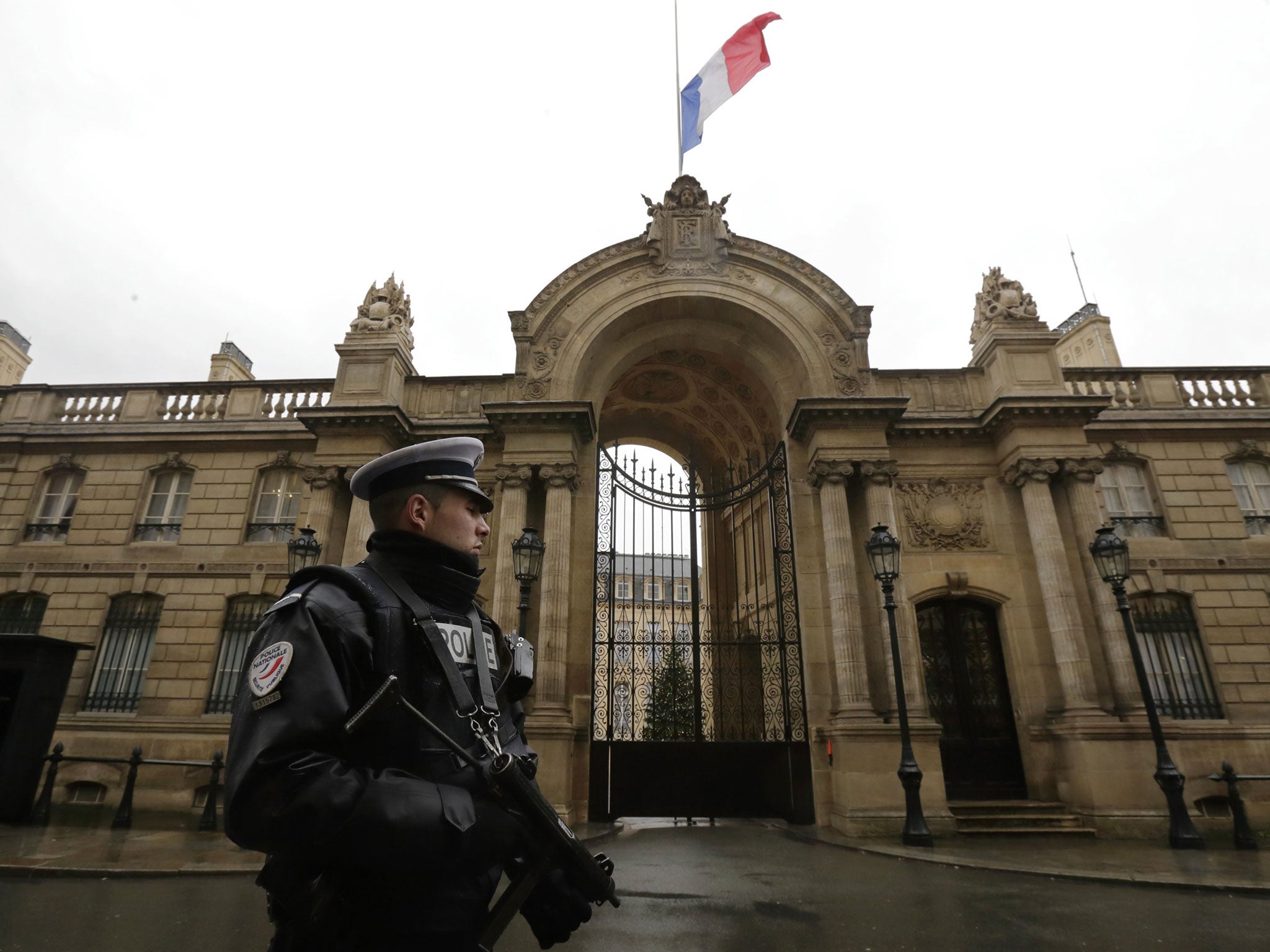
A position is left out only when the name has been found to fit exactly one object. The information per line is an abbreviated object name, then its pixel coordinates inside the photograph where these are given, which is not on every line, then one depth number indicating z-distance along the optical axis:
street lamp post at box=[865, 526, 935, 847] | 11.37
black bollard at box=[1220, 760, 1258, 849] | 11.27
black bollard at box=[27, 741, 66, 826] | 12.10
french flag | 19.00
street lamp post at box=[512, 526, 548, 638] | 12.15
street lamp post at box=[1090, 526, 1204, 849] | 11.34
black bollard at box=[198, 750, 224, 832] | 11.47
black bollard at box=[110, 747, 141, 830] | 12.03
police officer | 1.65
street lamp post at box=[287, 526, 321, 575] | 12.76
